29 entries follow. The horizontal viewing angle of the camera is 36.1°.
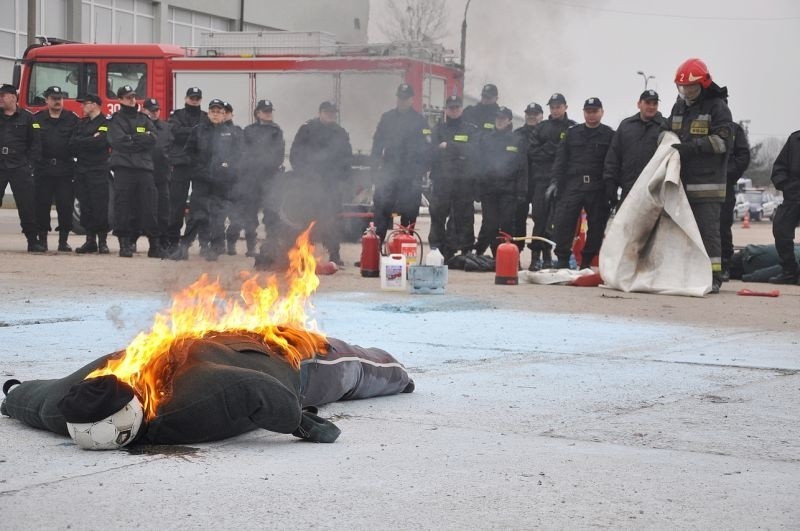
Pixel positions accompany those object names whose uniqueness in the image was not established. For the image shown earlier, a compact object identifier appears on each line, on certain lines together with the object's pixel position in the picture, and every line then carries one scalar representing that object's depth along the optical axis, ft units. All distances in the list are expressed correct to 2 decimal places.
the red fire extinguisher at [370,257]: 42.01
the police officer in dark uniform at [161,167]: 52.26
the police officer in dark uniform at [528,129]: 49.08
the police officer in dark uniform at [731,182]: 43.73
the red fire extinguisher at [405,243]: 41.86
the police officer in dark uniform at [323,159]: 41.45
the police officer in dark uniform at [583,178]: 44.37
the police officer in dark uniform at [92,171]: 50.78
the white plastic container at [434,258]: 36.83
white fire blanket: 38.78
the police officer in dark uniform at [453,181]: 48.49
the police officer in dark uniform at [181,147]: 50.42
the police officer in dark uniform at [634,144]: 42.06
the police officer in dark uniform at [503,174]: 47.98
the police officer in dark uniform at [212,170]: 43.68
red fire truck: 55.47
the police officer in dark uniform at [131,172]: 49.75
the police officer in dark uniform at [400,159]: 47.01
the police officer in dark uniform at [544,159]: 47.88
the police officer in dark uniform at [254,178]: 41.32
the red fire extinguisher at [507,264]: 40.65
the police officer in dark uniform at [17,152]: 49.62
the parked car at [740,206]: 140.98
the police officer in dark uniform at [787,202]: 44.19
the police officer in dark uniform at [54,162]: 51.13
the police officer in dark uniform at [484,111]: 48.44
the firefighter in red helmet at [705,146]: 38.42
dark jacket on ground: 14.80
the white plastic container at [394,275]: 37.65
